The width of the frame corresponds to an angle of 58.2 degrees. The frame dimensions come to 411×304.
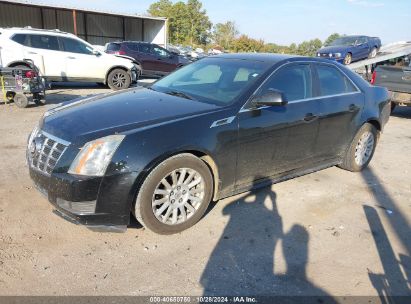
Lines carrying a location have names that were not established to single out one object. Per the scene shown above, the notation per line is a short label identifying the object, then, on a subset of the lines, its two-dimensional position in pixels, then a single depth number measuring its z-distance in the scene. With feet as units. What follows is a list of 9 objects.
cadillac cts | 10.18
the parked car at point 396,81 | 31.42
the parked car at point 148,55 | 55.42
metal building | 78.48
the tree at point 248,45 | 191.31
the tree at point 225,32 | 242.62
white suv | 37.06
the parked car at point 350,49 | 56.49
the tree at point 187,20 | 249.34
